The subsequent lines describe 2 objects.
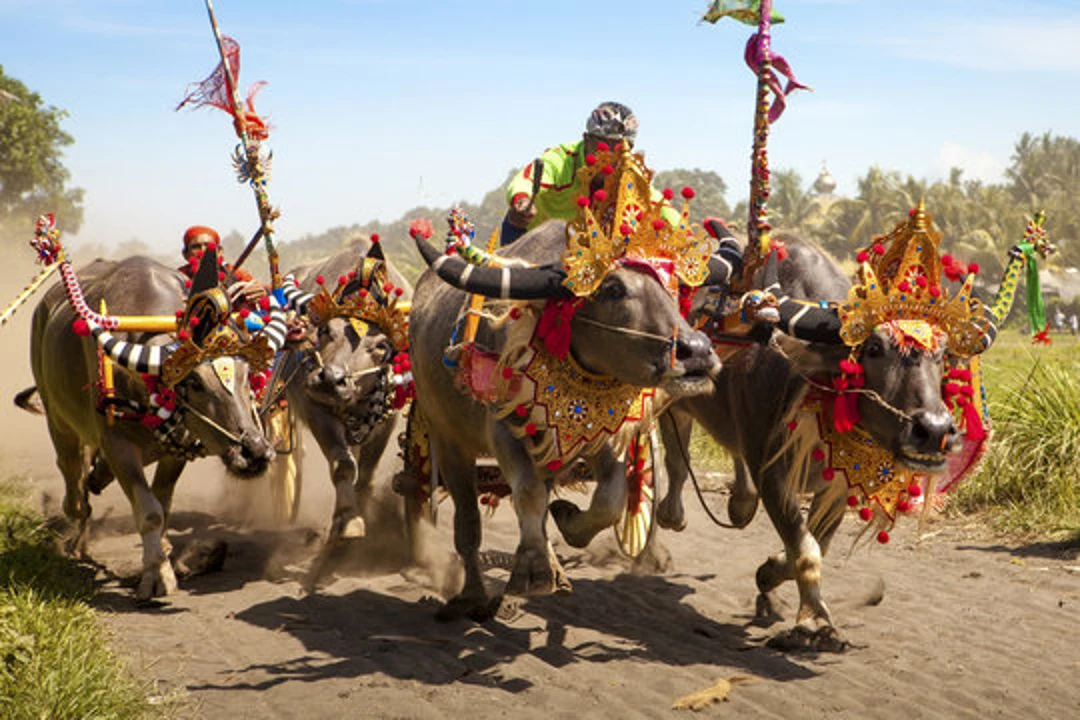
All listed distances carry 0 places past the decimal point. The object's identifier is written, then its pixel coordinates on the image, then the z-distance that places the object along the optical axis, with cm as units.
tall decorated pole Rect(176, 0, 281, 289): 809
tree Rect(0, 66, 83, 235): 3278
